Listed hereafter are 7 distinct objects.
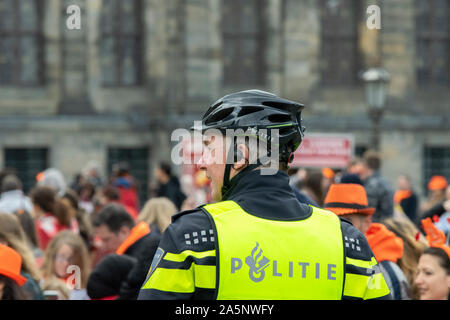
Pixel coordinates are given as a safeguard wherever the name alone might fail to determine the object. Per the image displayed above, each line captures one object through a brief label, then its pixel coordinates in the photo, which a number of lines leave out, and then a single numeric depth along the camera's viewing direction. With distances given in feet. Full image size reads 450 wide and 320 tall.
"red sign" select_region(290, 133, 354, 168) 87.32
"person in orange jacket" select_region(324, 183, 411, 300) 28.66
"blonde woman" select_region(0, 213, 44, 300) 29.84
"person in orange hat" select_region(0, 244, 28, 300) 22.64
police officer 13.28
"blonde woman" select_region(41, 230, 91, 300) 35.78
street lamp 90.73
